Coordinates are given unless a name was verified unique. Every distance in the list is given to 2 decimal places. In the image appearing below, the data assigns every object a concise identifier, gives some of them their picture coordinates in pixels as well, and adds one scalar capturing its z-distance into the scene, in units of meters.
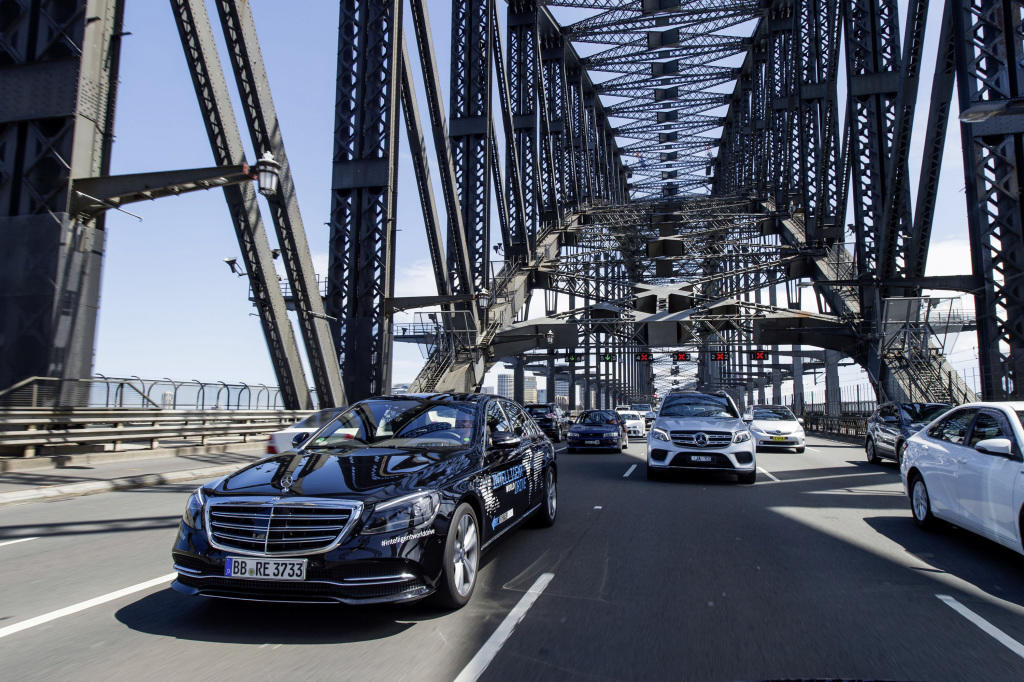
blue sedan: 21.33
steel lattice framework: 13.48
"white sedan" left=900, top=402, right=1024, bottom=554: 5.88
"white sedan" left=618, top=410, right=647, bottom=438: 33.03
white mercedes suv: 12.10
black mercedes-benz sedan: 4.09
